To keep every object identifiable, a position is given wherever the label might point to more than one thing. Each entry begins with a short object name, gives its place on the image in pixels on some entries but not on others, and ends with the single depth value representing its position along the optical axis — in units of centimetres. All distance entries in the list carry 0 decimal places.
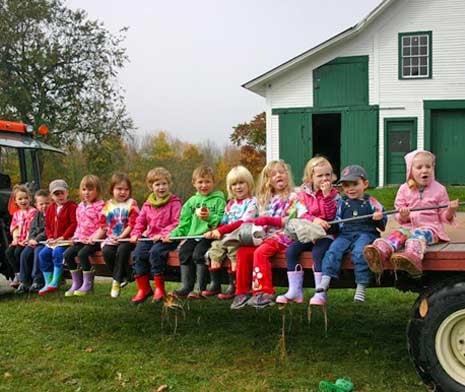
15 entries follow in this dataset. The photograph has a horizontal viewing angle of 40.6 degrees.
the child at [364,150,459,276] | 412
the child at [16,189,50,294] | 645
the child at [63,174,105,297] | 585
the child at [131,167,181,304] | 531
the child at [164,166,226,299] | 512
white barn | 2125
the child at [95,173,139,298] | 559
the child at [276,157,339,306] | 453
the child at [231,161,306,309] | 465
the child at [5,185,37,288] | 688
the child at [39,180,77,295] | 620
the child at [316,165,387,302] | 434
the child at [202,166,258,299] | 493
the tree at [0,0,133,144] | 3052
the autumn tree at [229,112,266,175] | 3325
